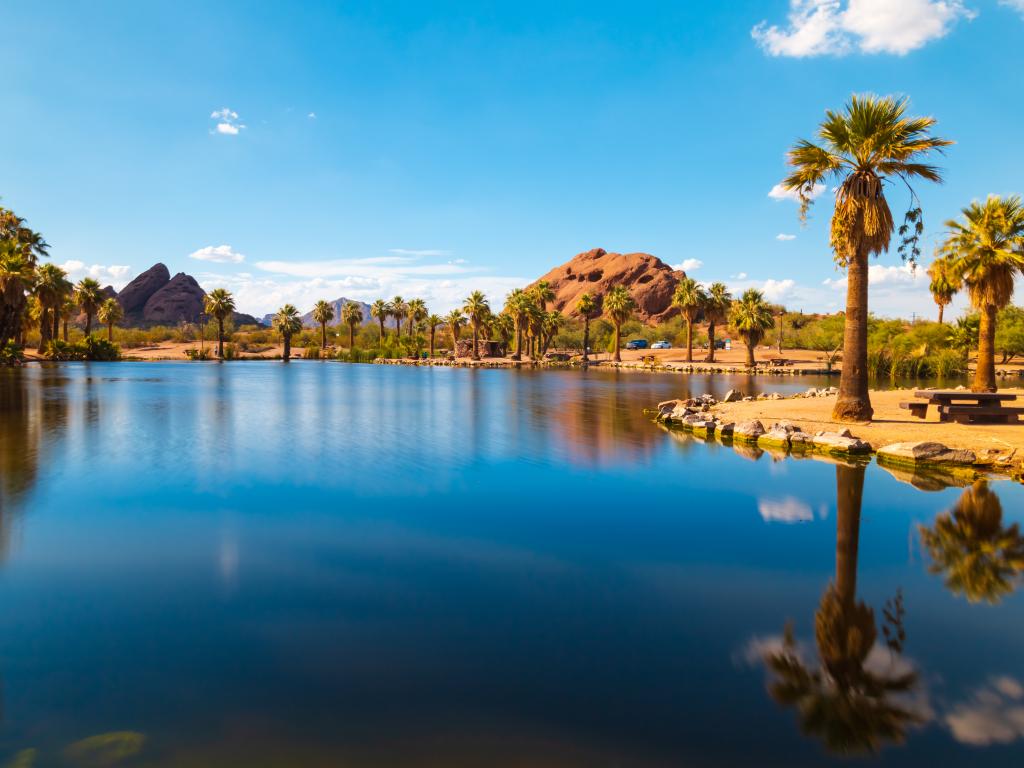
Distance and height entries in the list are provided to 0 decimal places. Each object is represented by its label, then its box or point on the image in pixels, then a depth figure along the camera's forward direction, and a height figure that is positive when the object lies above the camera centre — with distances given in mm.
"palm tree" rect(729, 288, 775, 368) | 81500 +5572
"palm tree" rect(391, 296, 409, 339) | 148000 +12018
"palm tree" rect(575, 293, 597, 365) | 104431 +8802
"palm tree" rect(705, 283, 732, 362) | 92875 +8103
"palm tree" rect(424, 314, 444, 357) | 130300 +8099
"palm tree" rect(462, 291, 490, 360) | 114000 +9453
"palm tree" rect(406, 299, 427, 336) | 136625 +10496
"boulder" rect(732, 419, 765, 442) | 21781 -2422
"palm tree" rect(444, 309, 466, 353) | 122569 +7463
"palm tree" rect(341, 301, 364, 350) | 148750 +10560
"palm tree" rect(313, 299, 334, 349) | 147125 +10603
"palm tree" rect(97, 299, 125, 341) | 116262 +8102
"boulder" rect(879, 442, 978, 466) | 16672 -2456
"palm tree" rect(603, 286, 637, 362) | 100625 +8615
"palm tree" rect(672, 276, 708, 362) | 91500 +8966
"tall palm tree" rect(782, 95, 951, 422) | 20703 +6312
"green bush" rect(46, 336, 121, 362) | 95062 +1090
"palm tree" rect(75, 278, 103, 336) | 105625 +10349
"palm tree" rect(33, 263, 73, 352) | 83125 +9150
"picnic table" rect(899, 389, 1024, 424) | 21641 -1584
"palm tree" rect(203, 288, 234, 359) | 122438 +10436
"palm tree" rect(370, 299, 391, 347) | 147000 +11371
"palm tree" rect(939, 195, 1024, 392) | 28844 +4683
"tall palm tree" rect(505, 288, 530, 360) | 106438 +8695
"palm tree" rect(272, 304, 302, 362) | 133375 +7544
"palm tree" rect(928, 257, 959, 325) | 65712 +7480
